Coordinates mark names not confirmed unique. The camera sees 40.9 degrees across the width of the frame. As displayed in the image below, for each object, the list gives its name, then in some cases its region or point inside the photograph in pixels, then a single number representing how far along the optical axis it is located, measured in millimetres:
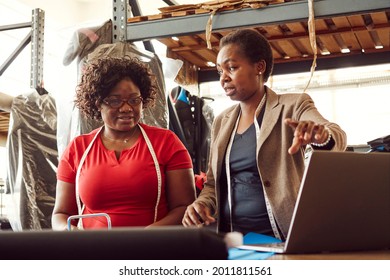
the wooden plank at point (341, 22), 2998
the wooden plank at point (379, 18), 2957
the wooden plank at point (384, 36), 3193
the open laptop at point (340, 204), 974
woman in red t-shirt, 1904
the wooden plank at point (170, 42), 3362
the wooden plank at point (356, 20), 2988
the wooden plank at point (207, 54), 3615
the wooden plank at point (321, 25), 3033
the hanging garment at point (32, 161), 3061
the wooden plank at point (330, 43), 3326
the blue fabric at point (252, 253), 976
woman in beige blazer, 1715
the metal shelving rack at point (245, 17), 2451
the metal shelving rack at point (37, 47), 3324
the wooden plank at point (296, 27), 3048
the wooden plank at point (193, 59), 3713
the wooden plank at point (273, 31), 3117
